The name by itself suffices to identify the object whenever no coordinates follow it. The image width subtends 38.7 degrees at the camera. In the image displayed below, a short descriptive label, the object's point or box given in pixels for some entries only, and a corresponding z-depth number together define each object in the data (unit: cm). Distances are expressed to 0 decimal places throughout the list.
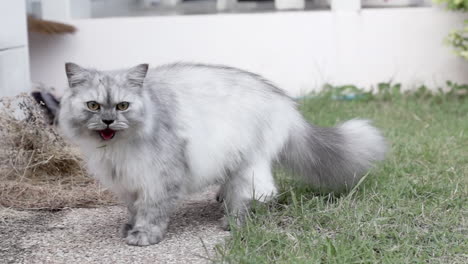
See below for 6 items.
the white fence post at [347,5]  611
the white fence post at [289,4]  632
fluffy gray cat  299
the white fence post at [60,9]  625
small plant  570
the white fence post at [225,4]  644
